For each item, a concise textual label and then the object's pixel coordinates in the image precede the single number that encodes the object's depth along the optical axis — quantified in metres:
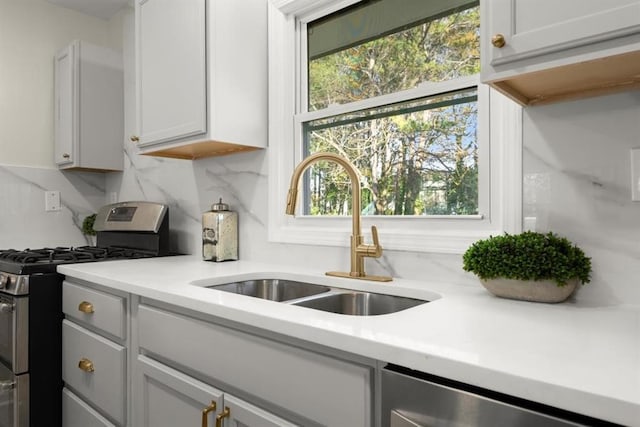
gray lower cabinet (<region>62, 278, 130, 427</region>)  1.42
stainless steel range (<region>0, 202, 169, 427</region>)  1.66
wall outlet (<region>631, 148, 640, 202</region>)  1.00
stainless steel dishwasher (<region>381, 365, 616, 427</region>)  0.57
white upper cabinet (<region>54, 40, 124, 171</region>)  2.58
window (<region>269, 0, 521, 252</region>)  1.34
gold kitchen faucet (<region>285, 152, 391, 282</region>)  1.40
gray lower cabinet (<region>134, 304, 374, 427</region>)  0.80
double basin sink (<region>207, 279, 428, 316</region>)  1.27
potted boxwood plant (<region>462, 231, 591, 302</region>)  0.99
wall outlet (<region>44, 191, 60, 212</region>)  2.71
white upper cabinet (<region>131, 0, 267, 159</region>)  1.73
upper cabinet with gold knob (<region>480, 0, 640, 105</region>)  0.78
